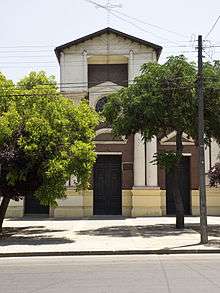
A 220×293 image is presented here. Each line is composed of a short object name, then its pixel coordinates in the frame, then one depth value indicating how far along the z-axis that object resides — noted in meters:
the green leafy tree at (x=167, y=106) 20.80
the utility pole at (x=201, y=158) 17.14
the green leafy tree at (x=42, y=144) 18.36
